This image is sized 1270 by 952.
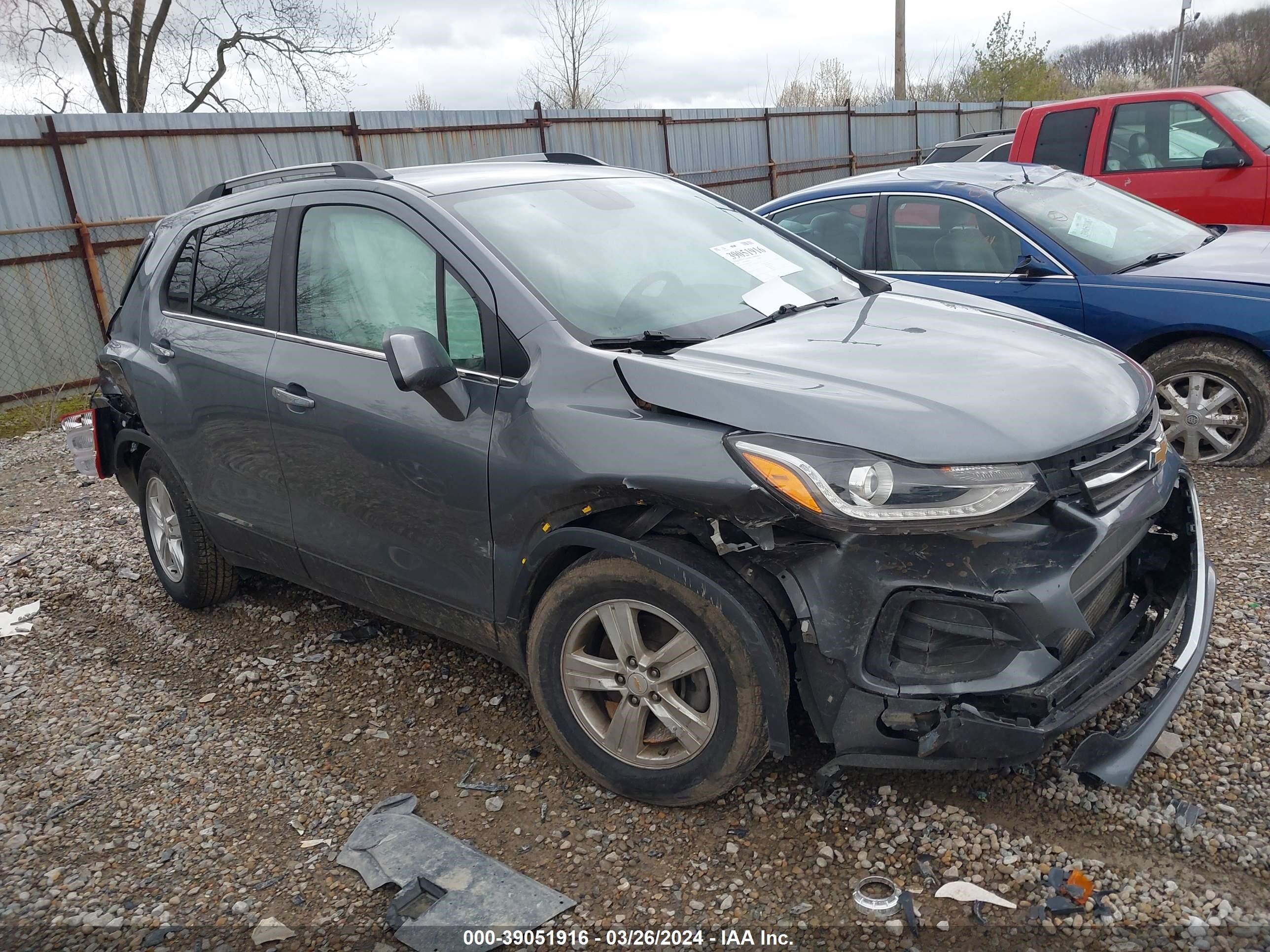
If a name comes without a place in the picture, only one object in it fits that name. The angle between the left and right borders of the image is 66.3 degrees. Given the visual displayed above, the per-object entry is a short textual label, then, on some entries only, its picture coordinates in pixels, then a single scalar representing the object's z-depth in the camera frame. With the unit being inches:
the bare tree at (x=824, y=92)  1302.9
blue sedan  199.0
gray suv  92.2
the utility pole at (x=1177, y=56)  1322.6
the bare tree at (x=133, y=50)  911.7
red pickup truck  282.2
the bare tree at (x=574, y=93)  1057.5
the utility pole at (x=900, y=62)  975.6
